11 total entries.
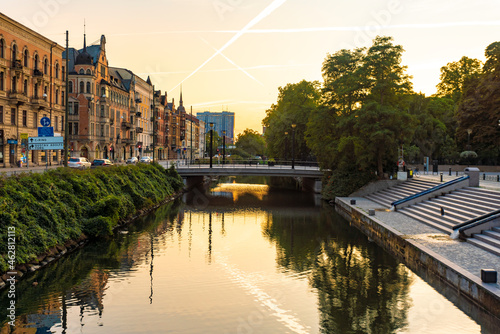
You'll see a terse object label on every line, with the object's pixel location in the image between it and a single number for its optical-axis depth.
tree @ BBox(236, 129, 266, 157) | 146.82
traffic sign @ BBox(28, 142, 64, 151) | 24.89
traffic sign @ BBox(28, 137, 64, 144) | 24.83
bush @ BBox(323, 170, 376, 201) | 44.06
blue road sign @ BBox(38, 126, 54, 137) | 25.20
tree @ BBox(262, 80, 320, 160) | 67.31
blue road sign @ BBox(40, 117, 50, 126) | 24.22
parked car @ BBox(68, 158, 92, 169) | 44.16
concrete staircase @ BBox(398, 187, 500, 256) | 20.09
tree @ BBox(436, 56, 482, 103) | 80.00
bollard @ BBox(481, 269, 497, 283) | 13.70
